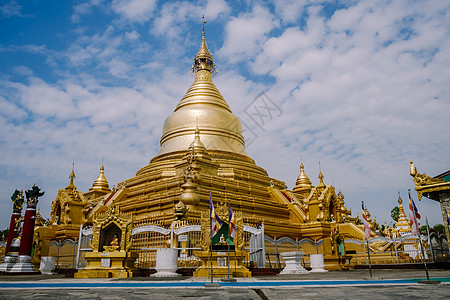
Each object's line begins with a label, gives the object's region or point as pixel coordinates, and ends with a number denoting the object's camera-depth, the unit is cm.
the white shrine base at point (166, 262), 1191
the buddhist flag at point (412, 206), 1098
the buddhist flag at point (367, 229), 1145
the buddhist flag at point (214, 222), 1034
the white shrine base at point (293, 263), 1309
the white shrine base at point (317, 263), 1452
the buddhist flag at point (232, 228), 1127
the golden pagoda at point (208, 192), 1998
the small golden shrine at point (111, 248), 1198
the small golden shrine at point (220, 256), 1134
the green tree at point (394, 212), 6202
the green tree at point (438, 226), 5615
